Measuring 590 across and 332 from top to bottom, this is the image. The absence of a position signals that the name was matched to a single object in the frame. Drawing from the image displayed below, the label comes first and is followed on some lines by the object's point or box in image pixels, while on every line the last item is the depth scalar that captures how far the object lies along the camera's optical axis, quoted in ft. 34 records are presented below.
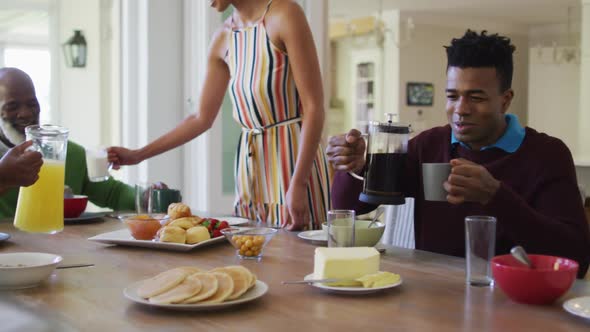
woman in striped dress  6.86
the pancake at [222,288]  3.48
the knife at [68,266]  4.54
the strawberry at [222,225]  5.59
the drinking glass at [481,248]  4.01
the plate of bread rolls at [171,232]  5.21
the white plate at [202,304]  3.40
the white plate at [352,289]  3.73
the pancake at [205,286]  3.45
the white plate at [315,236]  5.47
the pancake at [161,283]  3.53
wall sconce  20.22
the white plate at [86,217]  6.82
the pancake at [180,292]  3.44
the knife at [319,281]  3.84
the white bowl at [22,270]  3.88
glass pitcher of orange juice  5.40
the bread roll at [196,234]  5.25
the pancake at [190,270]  3.75
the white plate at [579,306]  3.25
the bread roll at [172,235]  5.21
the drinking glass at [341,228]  4.64
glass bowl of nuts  4.82
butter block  3.88
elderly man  7.36
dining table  3.22
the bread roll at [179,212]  5.81
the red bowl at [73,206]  6.92
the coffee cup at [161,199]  7.04
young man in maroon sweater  4.84
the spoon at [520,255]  3.74
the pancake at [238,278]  3.56
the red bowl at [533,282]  3.50
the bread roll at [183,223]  5.40
